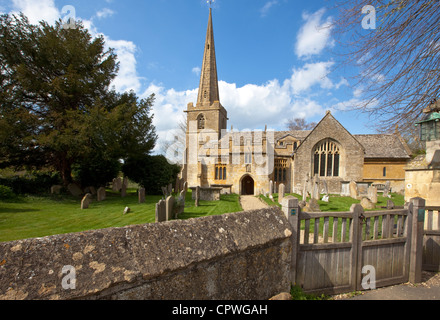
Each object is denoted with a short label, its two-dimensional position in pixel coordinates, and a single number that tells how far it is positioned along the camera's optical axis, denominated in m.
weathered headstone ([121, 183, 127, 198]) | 16.77
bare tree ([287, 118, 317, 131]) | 39.31
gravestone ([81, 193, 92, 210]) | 11.23
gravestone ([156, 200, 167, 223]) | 7.89
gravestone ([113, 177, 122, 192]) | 20.75
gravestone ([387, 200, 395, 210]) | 7.95
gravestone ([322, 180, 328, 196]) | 19.22
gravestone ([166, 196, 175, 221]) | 8.23
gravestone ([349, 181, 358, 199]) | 17.00
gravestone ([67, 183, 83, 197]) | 15.53
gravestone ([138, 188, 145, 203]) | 13.61
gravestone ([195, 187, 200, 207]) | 12.91
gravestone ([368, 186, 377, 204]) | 13.94
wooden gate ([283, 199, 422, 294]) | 3.48
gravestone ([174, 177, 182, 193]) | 20.69
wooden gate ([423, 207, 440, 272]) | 4.82
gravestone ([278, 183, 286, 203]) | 14.66
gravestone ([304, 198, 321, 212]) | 9.93
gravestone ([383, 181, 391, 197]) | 18.77
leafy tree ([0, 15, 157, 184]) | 13.12
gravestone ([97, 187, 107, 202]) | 14.30
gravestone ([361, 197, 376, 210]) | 11.43
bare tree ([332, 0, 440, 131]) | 3.89
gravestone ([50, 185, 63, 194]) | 15.07
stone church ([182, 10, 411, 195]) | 21.98
